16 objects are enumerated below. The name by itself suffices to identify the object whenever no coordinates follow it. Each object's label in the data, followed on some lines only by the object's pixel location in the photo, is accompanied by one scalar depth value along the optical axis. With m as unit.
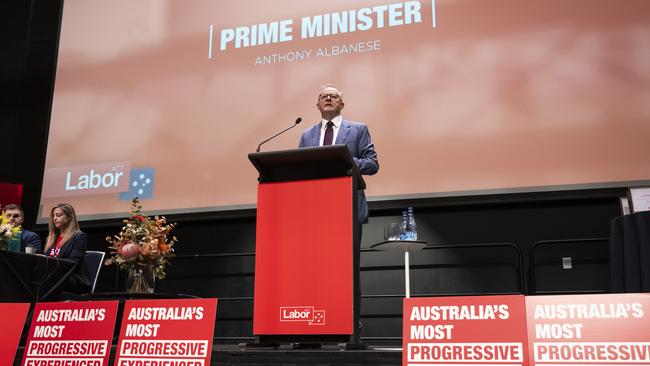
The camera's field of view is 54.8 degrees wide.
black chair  3.90
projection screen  3.84
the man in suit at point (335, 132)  2.95
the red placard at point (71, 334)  1.77
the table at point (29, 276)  3.02
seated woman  3.68
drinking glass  3.74
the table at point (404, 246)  3.52
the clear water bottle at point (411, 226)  3.75
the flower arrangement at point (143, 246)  3.41
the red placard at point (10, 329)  1.86
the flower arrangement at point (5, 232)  3.20
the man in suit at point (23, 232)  4.19
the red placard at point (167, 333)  1.66
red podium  1.90
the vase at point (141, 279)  3.39
